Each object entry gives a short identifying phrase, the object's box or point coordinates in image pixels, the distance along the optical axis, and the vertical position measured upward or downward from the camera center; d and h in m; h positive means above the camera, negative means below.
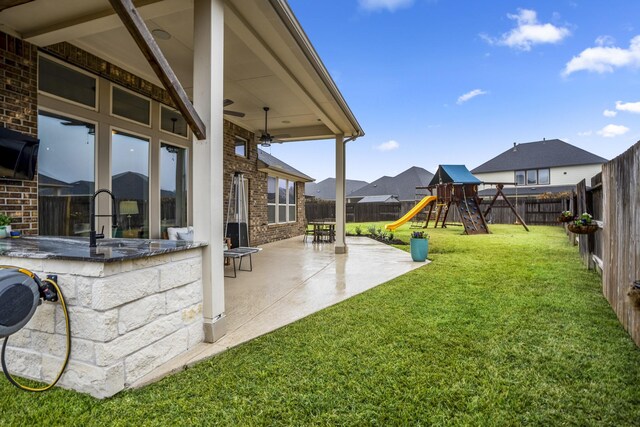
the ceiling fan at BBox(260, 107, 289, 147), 7.33 +1.79
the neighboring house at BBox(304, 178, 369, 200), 35.75 +2.96
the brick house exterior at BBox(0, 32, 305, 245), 3.44 +1.45
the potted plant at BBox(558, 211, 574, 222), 5.47 -0.10
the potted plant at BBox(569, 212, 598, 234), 4.44 -0.20
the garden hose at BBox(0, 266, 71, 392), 1.96 -0.52
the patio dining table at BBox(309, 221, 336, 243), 10.72 -0.68
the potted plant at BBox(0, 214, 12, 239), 3.02 -0.11
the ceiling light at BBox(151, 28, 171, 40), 3.92 +2.26
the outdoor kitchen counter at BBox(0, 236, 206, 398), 1.94 -0.67
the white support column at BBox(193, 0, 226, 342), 2.74 +0.52
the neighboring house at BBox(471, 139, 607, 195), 23.28 +3.45
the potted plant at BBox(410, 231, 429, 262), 6.73 -0.74
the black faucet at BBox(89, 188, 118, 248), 2.33 -0.14
